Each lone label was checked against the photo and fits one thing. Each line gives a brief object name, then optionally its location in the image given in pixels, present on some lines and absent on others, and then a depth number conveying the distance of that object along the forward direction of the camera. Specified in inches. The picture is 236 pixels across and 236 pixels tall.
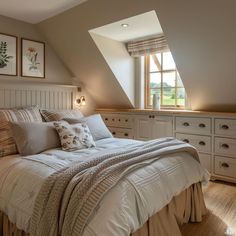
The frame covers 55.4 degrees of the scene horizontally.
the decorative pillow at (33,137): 78.6
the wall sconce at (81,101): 153.3
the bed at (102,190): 47.6
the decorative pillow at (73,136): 84.2
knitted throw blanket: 46.9
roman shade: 130.6
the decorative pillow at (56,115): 104.2
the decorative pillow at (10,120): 82.3
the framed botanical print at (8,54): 116.6
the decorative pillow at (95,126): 100.5
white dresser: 111.1
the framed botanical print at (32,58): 126.0
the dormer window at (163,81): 141.7
